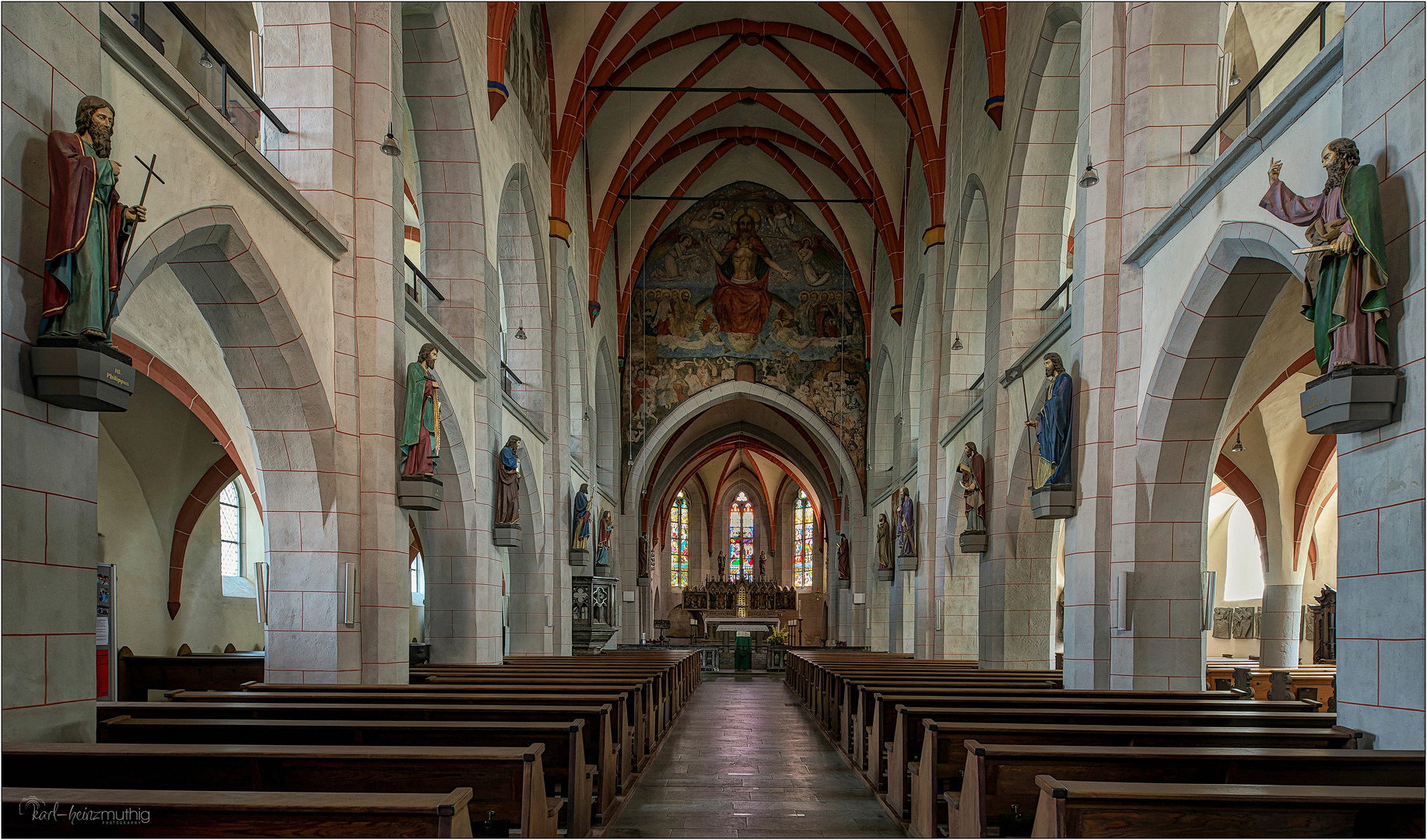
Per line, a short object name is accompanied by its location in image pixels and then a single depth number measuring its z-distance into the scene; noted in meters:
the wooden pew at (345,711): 5.81
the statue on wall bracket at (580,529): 19.22
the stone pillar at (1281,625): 18.03
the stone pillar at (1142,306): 8.35
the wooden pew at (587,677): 9.09
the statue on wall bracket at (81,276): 4.64
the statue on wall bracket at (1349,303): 4.84
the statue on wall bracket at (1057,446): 9.27
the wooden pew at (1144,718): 5.96
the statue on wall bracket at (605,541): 22.98
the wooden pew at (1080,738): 5.19
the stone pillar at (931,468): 17.17
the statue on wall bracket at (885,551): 22.30
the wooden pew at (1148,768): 4.35
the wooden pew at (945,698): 7.22
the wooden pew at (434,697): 6.73
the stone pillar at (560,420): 17.55
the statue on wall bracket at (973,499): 13.38
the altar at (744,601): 39.34
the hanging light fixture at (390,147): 9.08
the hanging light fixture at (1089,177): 9.04
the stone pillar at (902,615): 20.38
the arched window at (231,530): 15.92
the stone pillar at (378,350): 9.02
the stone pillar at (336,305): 8.52
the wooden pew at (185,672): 11.76
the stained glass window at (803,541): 43.97
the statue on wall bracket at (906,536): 18.31
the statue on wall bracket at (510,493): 13.20
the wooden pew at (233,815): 3.18
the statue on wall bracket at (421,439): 9.30
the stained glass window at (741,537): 45.09
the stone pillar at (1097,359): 8.91
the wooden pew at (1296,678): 14.22
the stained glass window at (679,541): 44.41
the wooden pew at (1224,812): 3.39
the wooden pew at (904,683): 9.04
